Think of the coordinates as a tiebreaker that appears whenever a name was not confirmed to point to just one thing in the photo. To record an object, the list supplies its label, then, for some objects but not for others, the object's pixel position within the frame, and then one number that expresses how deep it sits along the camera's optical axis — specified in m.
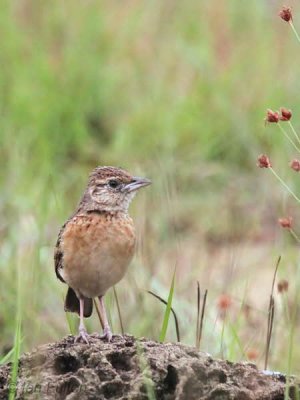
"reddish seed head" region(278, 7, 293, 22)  10.47
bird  11.60
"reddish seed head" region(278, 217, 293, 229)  10.44
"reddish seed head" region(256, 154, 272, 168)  10.41
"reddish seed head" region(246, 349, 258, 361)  12.77
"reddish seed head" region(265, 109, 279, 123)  10.41
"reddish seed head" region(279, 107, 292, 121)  10.42
